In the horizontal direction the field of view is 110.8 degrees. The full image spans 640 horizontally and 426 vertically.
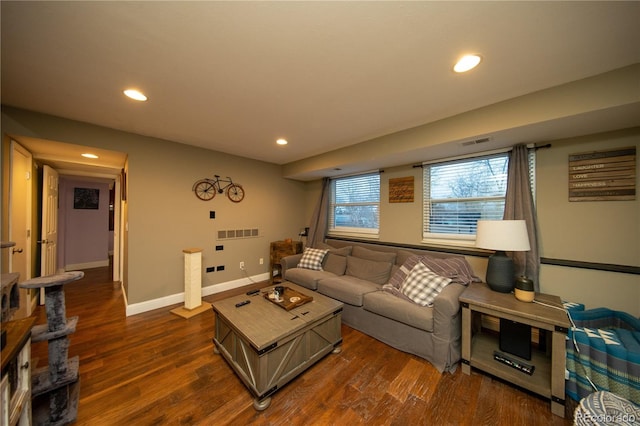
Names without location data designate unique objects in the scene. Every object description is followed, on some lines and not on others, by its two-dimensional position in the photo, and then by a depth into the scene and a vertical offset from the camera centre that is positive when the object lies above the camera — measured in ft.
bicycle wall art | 11.40 +1.23
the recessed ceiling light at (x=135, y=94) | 6.04 +3.26
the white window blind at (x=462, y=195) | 8.50 +0.82
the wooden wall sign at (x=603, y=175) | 6.18 +1.19
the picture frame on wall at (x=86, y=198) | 17.34 +0.93
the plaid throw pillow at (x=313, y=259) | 11.53 -2.49
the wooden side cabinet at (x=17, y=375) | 3.02 -2.64
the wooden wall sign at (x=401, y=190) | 10.75 +1.18
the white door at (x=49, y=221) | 10.53 -0.61
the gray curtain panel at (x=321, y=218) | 14.33 -0.38
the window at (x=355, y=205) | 12.46 +0.49
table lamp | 6.31 -0.86
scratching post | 9.86 -3.23
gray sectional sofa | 6.45 -3.00
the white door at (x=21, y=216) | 7.73 -0.28
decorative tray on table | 6.85 -2.88
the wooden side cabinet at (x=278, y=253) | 14.05 -2.62
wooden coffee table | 5.20 -3.41
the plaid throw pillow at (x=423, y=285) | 7.17 -2.44
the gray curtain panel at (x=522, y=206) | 7.32 +0.29
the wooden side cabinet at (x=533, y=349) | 4.99 -3.34
